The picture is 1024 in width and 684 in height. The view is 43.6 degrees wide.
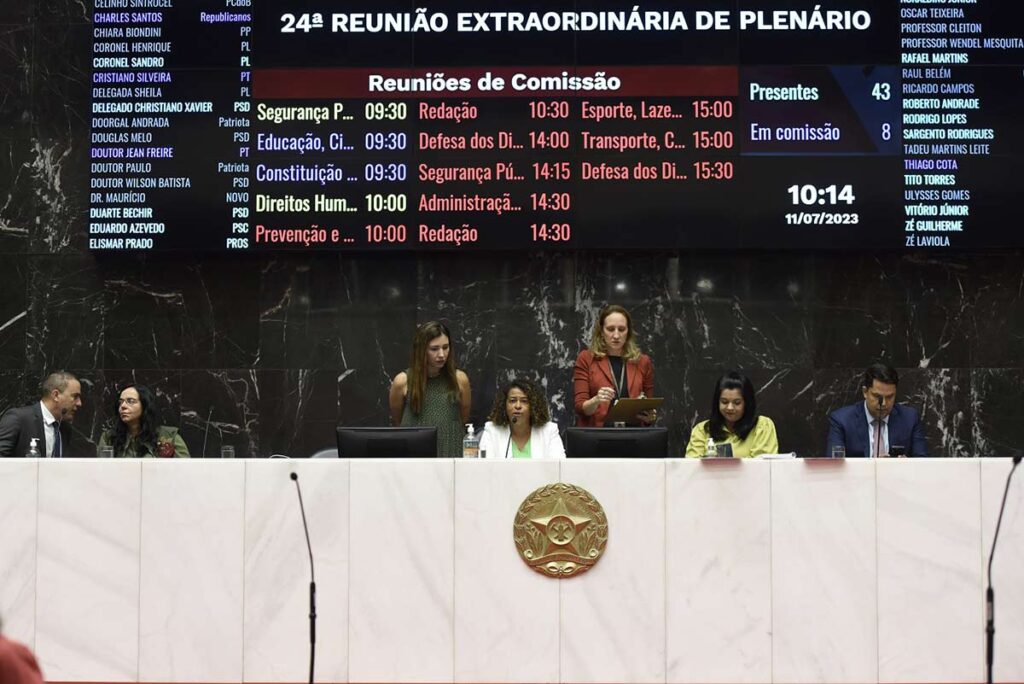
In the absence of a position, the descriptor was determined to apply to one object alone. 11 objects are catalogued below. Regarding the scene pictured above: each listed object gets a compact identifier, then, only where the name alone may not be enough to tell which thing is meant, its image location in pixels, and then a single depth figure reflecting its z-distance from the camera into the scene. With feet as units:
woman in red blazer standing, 24.70
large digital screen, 26.73
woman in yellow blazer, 22.06
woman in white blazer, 22.52
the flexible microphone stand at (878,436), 22.86
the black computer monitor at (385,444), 20.24
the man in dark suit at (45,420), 23.84
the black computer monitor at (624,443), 20.13
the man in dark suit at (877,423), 22.53
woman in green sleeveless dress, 23.30
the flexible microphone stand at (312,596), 17.22
